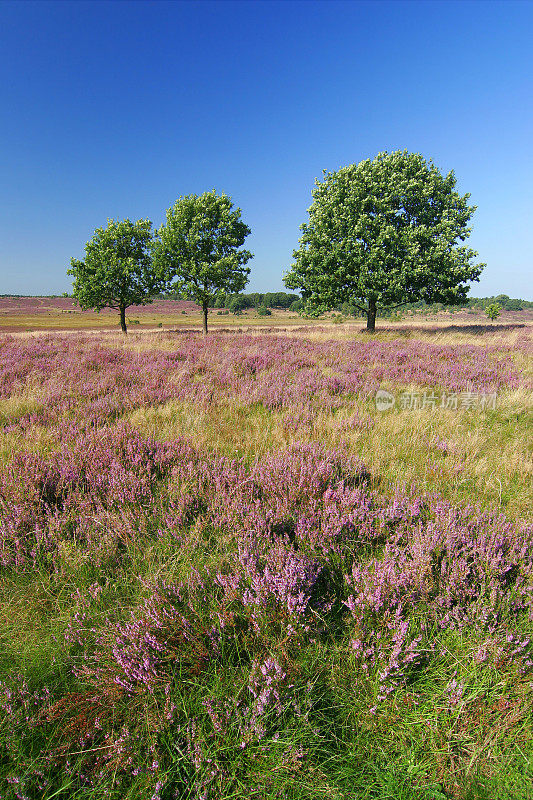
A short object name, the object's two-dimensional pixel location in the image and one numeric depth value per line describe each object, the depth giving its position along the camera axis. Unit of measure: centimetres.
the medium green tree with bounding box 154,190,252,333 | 2588
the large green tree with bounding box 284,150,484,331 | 1859
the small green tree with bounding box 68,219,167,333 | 2984
